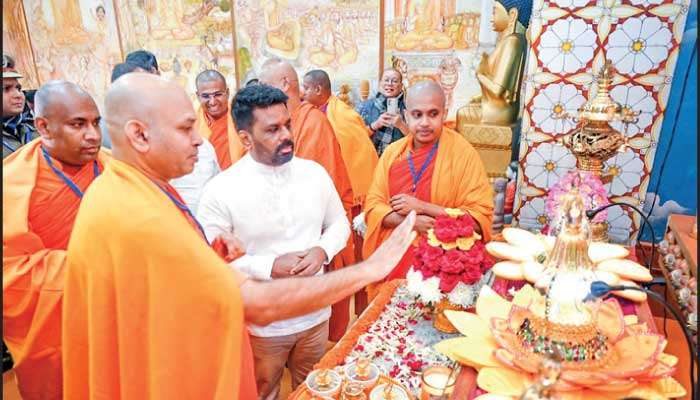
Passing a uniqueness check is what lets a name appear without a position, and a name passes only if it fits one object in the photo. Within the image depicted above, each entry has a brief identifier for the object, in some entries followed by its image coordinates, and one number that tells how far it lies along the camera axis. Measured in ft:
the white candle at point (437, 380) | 5.05
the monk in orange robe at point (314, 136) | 12.50
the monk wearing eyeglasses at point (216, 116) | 13.88
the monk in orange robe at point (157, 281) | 4.45
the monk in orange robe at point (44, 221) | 6.80
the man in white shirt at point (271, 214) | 7.39
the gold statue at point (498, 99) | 15.61
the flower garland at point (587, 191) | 7.42
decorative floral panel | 10.16
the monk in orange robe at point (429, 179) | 9.41
